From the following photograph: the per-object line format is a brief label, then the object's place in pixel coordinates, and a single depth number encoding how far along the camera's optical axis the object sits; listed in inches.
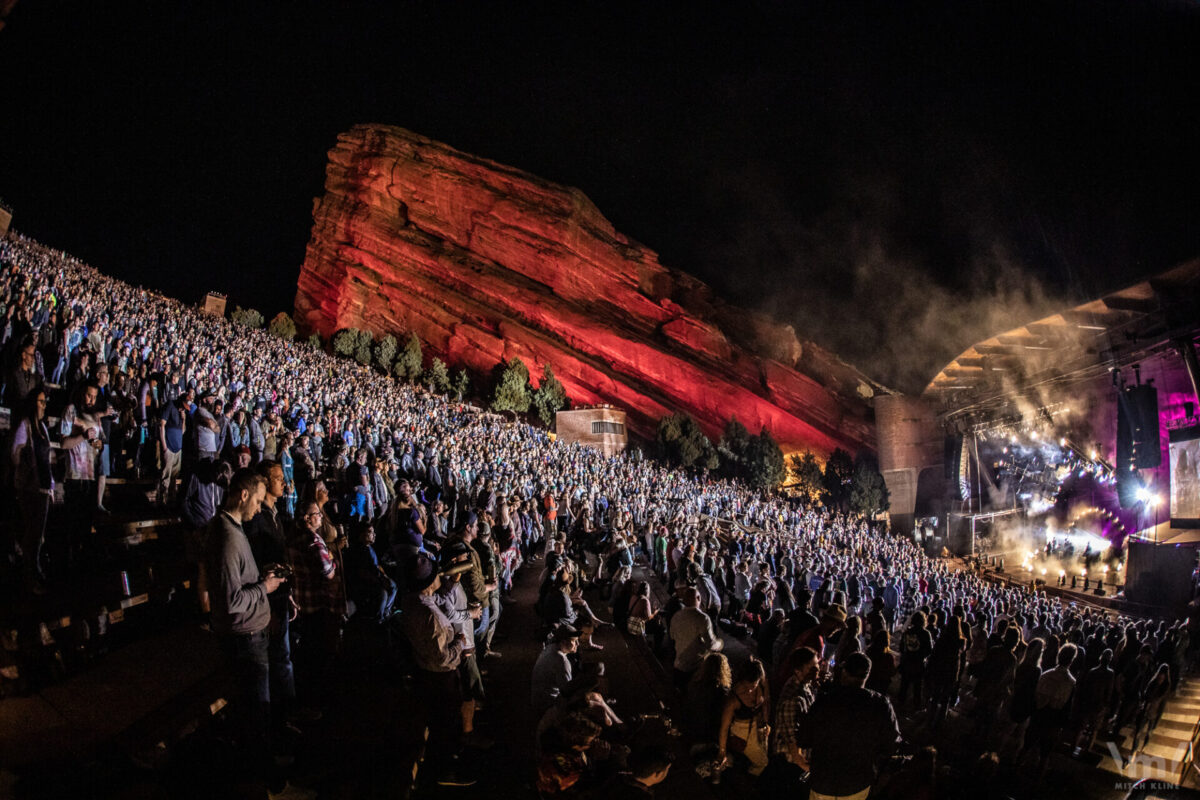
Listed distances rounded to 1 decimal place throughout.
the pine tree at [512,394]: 2239.2
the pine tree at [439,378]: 2404.8
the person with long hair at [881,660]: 229.5
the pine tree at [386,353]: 2529.5
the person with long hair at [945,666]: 285.9
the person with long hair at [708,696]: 185.0
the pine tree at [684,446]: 2148.1
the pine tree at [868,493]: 1975.9
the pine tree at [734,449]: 2153.1
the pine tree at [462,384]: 2370.9
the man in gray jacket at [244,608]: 132.6
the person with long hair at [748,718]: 174.1
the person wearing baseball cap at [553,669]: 173.2
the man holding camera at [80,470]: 202.2
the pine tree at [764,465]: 2097.7
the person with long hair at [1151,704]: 303.6
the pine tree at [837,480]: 2123.5
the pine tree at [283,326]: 2783.0
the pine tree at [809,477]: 2164.1
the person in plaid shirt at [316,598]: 200.4
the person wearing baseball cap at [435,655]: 167.8
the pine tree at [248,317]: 2564.0
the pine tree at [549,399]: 2269.9
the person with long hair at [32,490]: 175.5
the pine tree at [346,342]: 2566.4
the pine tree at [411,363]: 2466.8
